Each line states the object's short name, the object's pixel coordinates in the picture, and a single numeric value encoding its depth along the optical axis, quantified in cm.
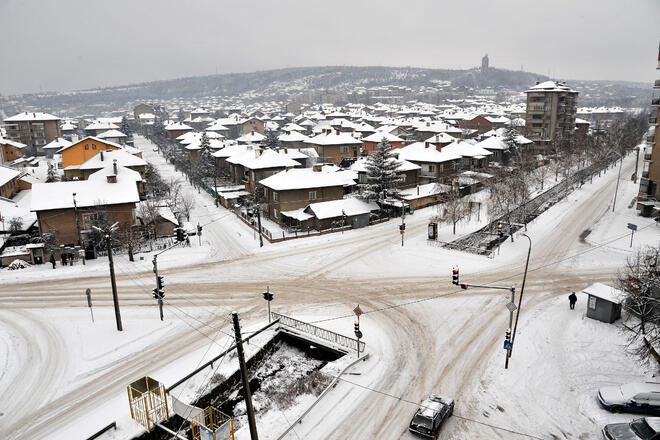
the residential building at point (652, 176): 4844
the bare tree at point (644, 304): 2100
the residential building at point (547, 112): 10294
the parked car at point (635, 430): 1609
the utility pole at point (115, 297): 2468
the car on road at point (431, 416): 1692
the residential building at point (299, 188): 5159
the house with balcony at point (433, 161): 6594
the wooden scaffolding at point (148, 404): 1811
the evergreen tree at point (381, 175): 5250
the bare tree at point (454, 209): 4560
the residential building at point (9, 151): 8602
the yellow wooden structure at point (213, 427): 1659
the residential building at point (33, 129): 11212
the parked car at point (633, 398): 1819
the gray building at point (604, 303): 2597
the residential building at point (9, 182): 5612
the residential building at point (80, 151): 6756
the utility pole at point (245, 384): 1237
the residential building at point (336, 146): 8319
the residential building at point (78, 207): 4153
